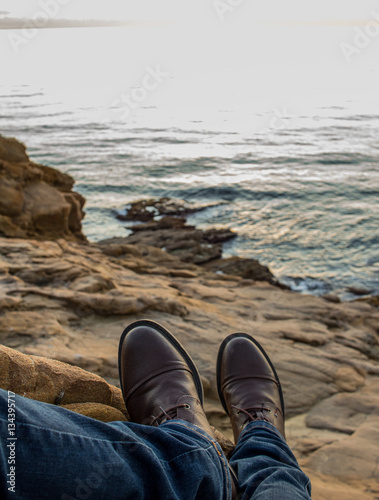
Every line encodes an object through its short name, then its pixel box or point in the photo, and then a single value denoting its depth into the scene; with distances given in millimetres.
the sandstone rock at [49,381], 1458
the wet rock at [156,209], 11141
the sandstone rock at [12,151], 6266
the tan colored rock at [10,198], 5746
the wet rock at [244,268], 7352
